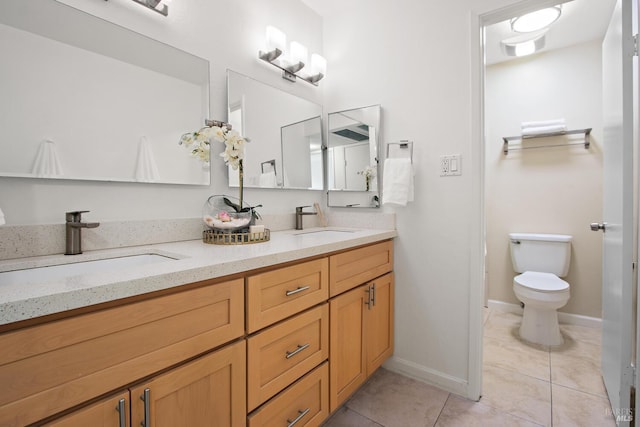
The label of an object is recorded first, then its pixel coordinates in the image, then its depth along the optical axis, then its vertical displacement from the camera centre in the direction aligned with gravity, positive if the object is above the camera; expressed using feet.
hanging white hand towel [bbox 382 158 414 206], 5.79 +0.56
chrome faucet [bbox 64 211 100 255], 3.43 -0.23
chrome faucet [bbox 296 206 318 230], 6.40 -0.12
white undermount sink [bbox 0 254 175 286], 2.95 -0.61
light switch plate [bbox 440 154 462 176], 5.47 +0.84
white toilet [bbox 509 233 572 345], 7.10 -1.79
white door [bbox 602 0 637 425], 4.10 -0.10
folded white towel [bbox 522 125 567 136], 8.18 +2.25
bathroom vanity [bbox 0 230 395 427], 1.95 -1.11
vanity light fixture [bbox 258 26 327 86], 5.82 +3.21
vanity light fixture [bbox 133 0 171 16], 4.11 +2.89
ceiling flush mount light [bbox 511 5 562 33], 6.75 +4.45
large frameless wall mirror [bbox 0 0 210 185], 3.30 +1.45
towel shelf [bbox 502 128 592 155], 8.11 +2.11
